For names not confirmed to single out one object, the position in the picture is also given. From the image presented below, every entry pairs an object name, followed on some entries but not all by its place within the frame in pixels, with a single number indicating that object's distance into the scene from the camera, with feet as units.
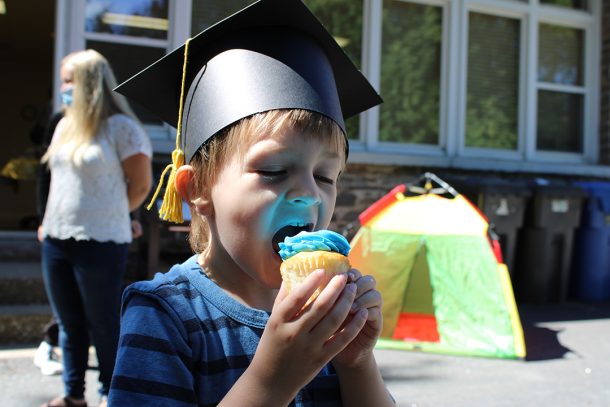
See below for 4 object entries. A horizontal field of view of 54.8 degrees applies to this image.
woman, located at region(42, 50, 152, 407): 9.70
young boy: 3.20
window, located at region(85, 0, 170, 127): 19.66
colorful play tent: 14.82
